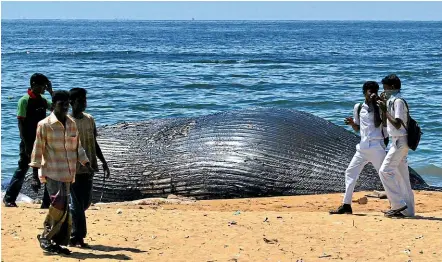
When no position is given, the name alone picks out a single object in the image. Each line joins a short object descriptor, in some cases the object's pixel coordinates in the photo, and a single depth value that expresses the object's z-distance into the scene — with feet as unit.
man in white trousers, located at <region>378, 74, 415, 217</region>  51.86
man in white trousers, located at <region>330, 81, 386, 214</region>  53.27
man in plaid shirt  41.23
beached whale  68.43
